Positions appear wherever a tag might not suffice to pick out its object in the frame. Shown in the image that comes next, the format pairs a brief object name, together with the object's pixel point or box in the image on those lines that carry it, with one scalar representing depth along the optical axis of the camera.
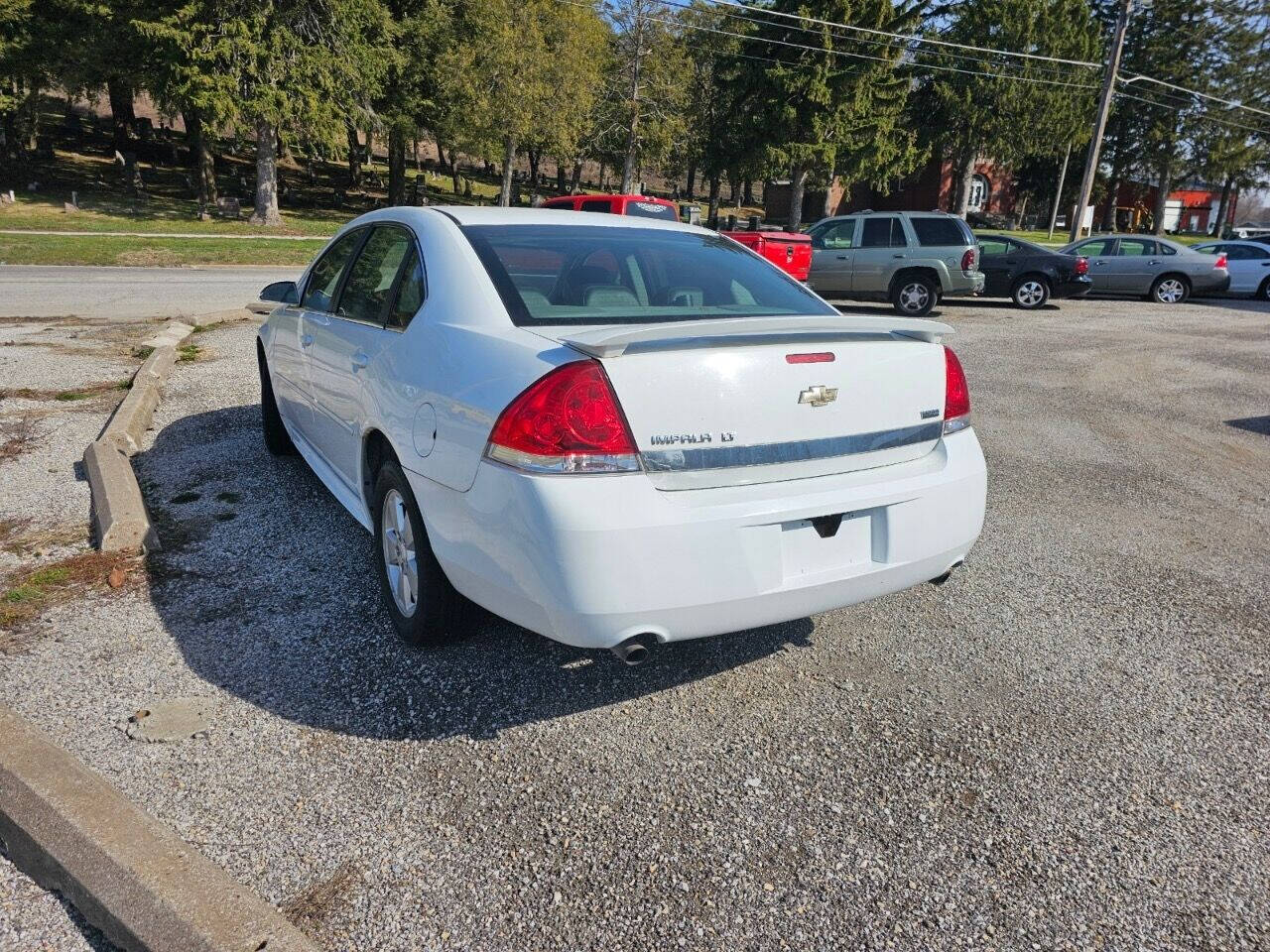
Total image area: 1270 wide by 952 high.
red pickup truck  14.64
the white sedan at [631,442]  2.56
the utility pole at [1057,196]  51.16
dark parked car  18.03
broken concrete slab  2.80
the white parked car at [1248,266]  21.41
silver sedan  19.80
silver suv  15.84
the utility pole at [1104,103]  26.16
